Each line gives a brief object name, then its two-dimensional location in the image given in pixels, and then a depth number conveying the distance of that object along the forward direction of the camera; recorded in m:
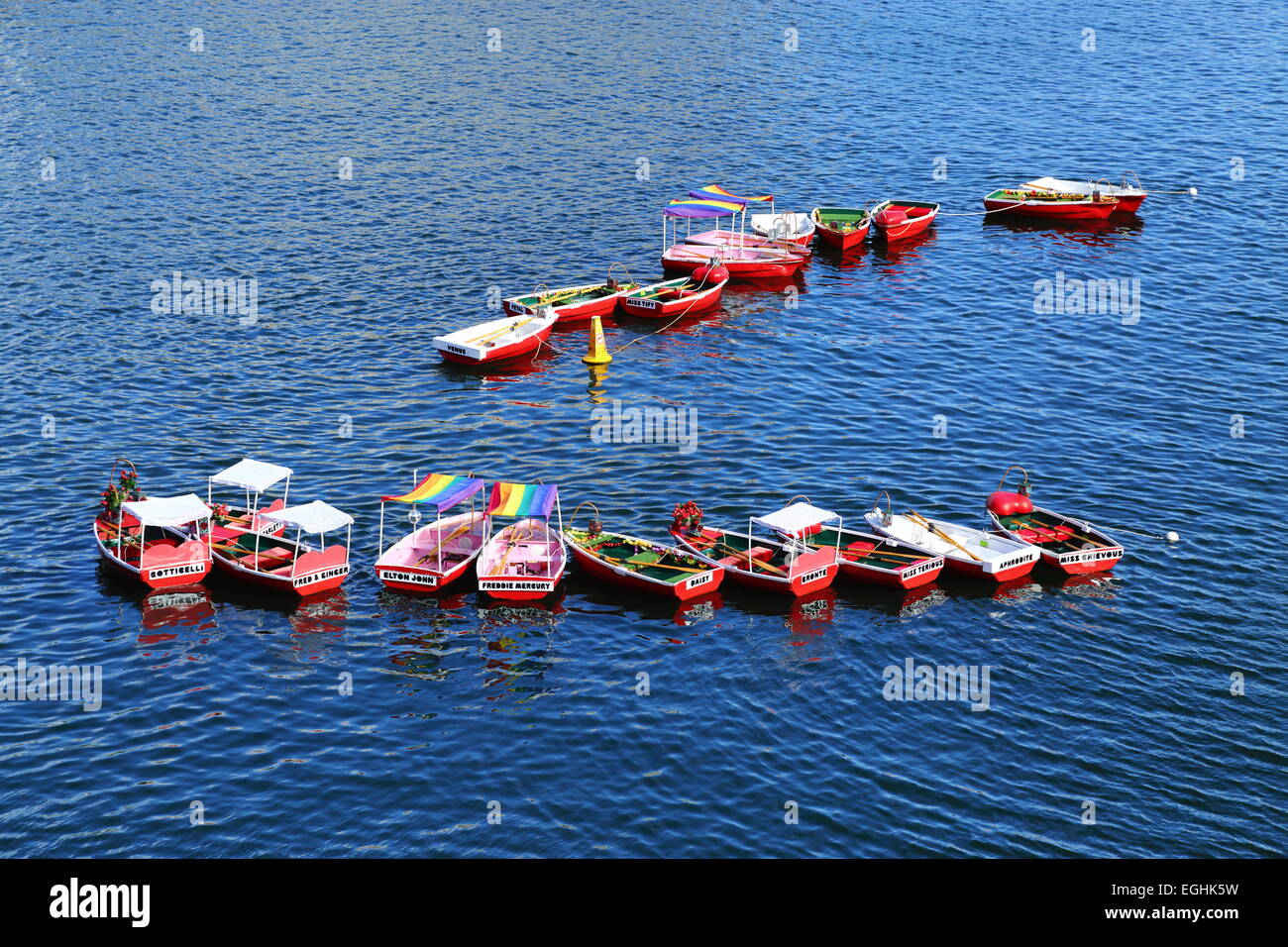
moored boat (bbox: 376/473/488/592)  59.78
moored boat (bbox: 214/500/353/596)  59.25
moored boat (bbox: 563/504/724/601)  59.62
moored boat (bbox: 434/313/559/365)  83.19
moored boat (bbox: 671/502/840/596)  60.00
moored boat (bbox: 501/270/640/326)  89.00
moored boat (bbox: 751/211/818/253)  102.88
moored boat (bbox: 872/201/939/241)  105.00
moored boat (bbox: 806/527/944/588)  60.38
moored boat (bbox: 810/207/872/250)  102.81
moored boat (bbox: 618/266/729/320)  90.38
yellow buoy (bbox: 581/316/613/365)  84.44
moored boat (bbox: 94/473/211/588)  59.66
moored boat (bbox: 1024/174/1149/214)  108.12
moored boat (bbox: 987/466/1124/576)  61.69
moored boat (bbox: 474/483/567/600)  59.47
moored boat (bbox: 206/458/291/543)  62.81
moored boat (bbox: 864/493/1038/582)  60.97
